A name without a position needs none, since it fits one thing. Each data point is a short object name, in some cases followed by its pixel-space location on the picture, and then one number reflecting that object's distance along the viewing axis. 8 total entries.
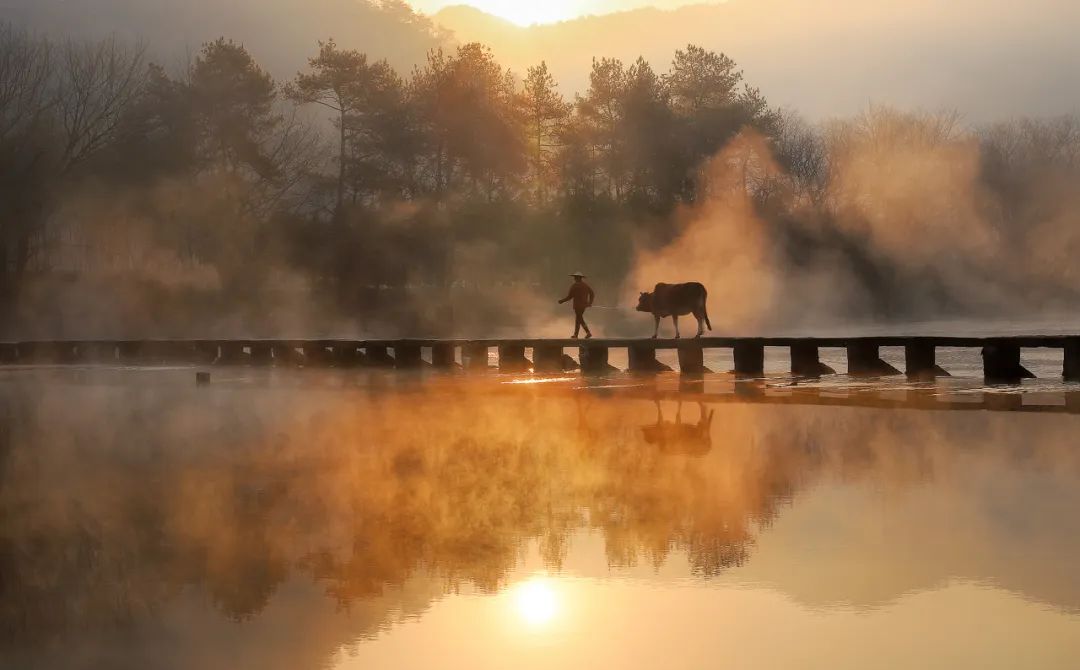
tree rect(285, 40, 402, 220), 82.19
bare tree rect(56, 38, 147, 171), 75.25
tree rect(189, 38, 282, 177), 79.38
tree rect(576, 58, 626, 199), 87.69
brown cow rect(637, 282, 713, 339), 38.00
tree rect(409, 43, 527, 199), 83.69
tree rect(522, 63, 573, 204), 93.56
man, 36.97
